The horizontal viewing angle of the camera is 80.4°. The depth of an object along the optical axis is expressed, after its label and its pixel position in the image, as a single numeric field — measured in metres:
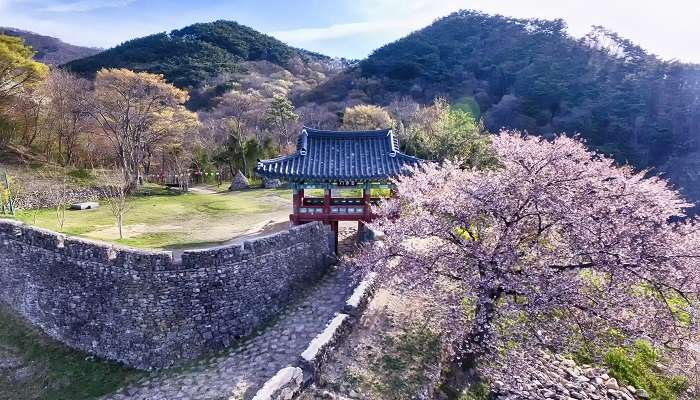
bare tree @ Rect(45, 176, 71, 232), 19.96
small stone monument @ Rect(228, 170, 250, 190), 30.17
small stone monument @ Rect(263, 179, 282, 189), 30.62
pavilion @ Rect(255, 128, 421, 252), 13.39
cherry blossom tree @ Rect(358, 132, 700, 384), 7.34
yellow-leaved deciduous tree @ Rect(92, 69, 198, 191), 25.70
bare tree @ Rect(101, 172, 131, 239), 16.71
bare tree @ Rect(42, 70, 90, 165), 26.77
